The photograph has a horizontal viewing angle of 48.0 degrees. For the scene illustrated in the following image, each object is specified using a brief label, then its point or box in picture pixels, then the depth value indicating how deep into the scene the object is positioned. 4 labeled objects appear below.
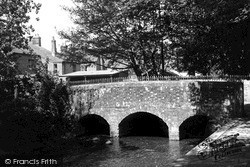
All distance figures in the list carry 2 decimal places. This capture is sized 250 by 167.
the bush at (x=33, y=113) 17.19
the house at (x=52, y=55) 42.09
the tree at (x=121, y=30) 21.55
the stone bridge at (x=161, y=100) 16.95
